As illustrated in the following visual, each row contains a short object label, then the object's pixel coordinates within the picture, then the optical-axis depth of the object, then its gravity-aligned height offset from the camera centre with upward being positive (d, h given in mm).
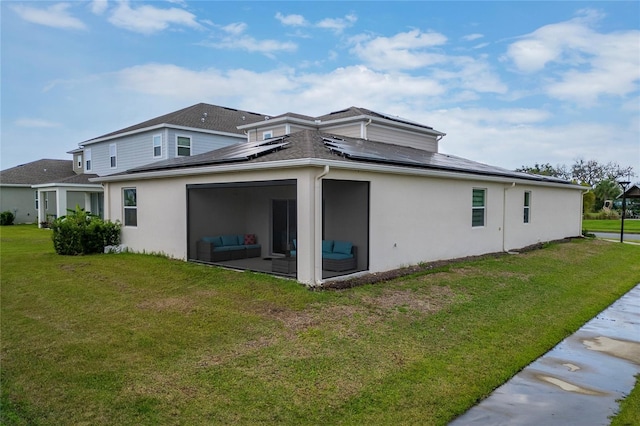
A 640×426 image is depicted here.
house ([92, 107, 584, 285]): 9836 -17
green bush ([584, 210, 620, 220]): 41000 -1528
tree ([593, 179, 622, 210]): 48625 +877
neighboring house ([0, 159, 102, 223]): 26125 +719
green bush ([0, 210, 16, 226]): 30875 -1332
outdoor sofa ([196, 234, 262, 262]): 12678 -1499
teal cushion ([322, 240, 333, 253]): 11455 -1258
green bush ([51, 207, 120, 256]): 14500 -1198
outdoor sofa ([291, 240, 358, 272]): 10500 -1431
